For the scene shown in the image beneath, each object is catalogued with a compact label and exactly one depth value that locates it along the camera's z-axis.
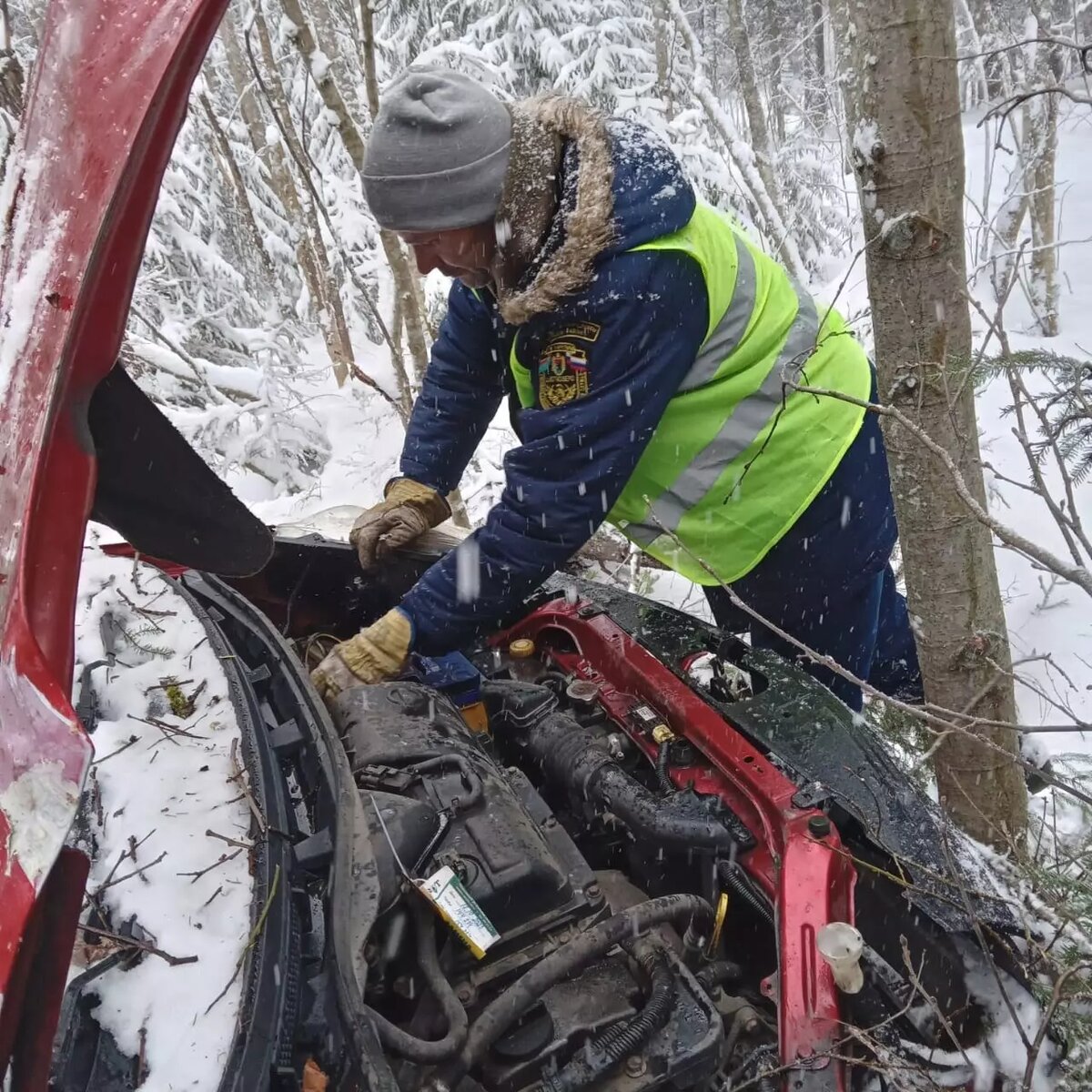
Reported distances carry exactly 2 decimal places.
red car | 1.10
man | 2.07
